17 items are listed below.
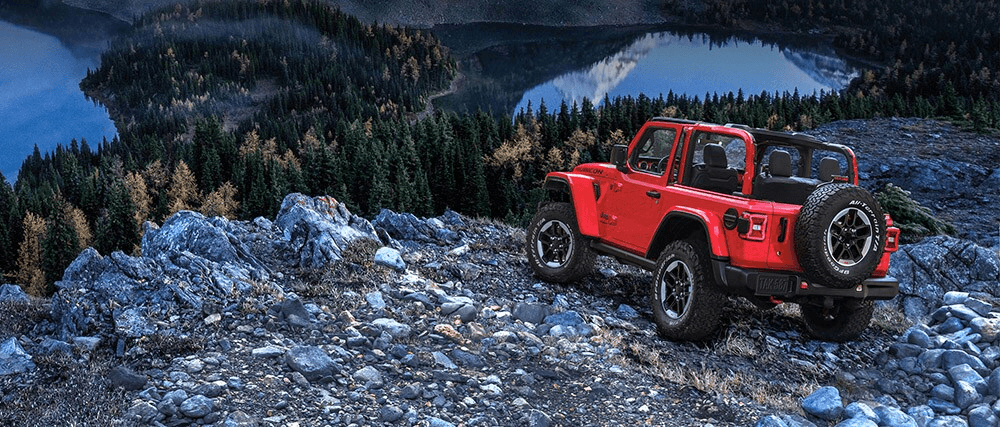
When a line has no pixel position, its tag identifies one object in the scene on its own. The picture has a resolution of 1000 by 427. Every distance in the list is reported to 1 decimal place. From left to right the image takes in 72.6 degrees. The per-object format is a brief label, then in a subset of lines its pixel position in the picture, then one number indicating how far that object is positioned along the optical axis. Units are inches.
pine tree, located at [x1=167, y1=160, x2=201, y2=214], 4170.8
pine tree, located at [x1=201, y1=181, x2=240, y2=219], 3592.5
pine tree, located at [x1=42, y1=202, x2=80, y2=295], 3097.9
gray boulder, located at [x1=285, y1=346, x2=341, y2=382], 304.3
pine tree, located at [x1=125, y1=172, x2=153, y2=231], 3951.0
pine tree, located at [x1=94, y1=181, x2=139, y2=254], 3351.4
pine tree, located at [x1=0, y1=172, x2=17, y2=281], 3567.7
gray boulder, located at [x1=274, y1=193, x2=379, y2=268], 501.7
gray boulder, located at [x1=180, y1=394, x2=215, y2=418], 264.1
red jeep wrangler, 338.3
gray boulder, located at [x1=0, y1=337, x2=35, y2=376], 295.3
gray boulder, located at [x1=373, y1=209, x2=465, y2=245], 620.4
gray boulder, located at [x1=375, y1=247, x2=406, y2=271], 486.0
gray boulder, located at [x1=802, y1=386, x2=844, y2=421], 296.0
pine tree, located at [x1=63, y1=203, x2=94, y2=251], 3622.8
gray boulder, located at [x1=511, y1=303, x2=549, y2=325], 410.0
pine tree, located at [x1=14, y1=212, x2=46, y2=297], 3179.9
